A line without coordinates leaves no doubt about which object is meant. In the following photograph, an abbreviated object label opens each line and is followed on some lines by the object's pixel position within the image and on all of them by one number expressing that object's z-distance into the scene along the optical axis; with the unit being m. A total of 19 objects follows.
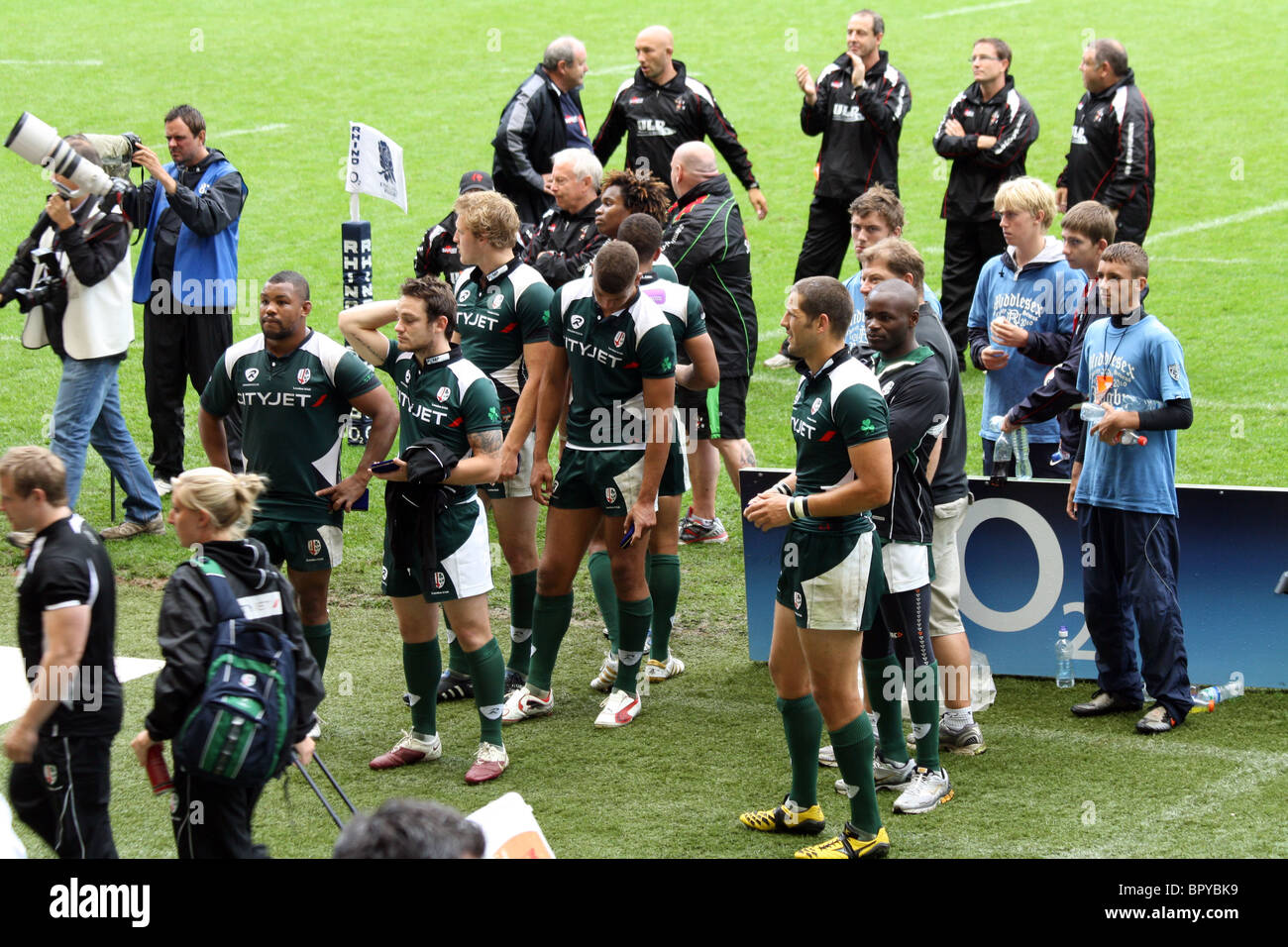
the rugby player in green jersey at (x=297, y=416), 12.76
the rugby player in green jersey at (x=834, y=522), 10.45
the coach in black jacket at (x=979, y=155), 23.48
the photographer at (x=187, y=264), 18.66
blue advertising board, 13.73
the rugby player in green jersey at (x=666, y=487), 13.84
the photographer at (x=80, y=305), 17.78
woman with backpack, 9.01
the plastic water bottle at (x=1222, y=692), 13.62
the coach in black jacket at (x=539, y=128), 22.37
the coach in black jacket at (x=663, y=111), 22.50
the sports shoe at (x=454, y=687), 14.73
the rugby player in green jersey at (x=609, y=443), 12.98
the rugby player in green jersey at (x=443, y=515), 12.35
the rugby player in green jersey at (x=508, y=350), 13.96
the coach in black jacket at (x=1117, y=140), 21.28
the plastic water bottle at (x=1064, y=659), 14.27
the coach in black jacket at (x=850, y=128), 24.36
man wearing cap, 16.86
